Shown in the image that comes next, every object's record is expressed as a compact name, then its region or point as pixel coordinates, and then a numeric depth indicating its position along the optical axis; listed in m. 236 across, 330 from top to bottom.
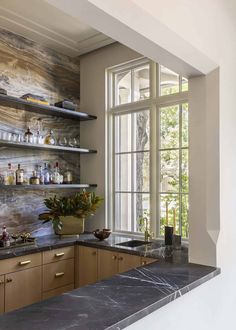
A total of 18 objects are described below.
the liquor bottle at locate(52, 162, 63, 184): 3.65
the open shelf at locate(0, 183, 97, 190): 3.12
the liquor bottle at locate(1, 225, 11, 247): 2.93
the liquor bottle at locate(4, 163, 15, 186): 3.25
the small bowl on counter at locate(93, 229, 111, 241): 3.31
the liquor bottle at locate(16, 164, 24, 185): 3.30
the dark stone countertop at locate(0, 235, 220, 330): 1.27
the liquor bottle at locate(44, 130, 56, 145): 3.61
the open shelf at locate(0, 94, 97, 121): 3.17
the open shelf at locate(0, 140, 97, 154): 3.11
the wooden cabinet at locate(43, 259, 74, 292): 3.01
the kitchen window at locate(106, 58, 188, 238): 3.30
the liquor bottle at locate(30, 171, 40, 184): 3.40
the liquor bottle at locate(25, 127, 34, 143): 3.41
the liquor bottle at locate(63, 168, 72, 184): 3.85
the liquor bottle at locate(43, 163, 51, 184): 3.58
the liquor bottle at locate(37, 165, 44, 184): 3.52
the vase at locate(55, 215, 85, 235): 3.41
